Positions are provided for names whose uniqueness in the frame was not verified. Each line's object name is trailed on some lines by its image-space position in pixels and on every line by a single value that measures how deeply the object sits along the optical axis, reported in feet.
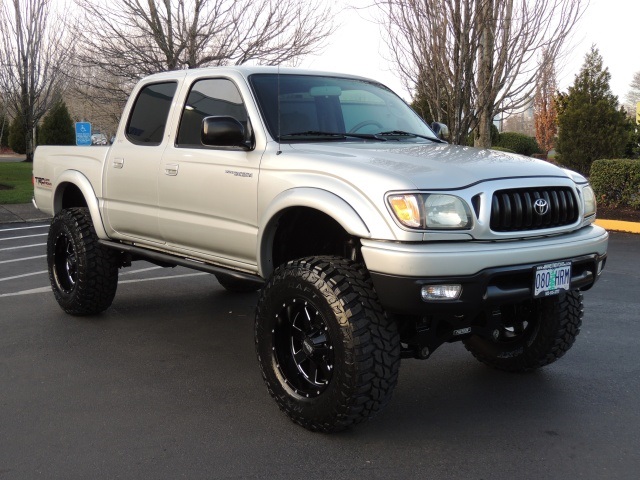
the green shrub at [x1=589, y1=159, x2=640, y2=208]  42.86
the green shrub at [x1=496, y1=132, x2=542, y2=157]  97.45
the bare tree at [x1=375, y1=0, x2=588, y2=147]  35.65
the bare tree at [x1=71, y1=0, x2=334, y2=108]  58.80
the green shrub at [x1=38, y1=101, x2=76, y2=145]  113.06
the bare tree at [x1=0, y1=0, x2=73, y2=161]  93.66
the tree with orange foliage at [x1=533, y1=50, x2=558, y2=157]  115.65
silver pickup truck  11.92
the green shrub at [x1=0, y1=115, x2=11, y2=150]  165.17
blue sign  72.78
